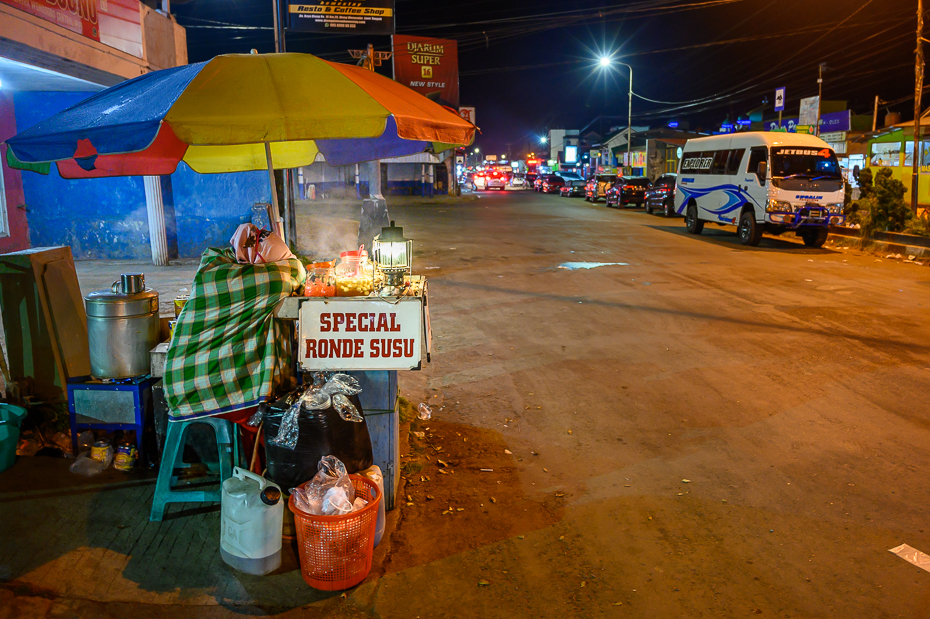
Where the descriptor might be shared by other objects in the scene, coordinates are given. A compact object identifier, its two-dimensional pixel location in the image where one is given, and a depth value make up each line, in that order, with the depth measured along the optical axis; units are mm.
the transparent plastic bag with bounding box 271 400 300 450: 3684
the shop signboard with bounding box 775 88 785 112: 32125
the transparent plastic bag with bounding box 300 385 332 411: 3684
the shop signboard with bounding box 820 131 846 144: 41188
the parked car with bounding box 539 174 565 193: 50894
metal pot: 4473
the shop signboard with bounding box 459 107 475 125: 39281
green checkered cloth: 3922
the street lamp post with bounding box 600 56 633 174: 43638
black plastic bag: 3668
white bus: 16750
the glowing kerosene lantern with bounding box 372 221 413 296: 4418
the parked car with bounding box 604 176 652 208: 32969
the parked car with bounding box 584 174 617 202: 37528
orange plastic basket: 3402
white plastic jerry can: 3514
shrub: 17219
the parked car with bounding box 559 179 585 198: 46469
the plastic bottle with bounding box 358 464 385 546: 3844
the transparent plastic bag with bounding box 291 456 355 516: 3465
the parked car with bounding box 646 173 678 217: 27734
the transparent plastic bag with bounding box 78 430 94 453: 4648
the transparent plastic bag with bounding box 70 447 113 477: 4566
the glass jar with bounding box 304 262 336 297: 4109
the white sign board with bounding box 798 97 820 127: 29734
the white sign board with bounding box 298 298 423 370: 3975
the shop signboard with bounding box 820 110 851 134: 41531
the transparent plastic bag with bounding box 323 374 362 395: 3807
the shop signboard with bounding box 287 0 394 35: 17172
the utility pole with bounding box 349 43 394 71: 17602
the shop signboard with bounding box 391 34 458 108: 32438
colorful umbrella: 3631
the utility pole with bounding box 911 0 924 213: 18578
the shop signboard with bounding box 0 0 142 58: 8688
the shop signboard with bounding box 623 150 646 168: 51259
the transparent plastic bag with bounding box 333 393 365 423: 3734
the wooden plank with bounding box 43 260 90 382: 5031
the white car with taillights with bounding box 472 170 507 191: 62869
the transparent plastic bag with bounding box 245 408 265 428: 3953
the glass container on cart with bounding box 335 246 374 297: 4107
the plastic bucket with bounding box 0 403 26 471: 4516
